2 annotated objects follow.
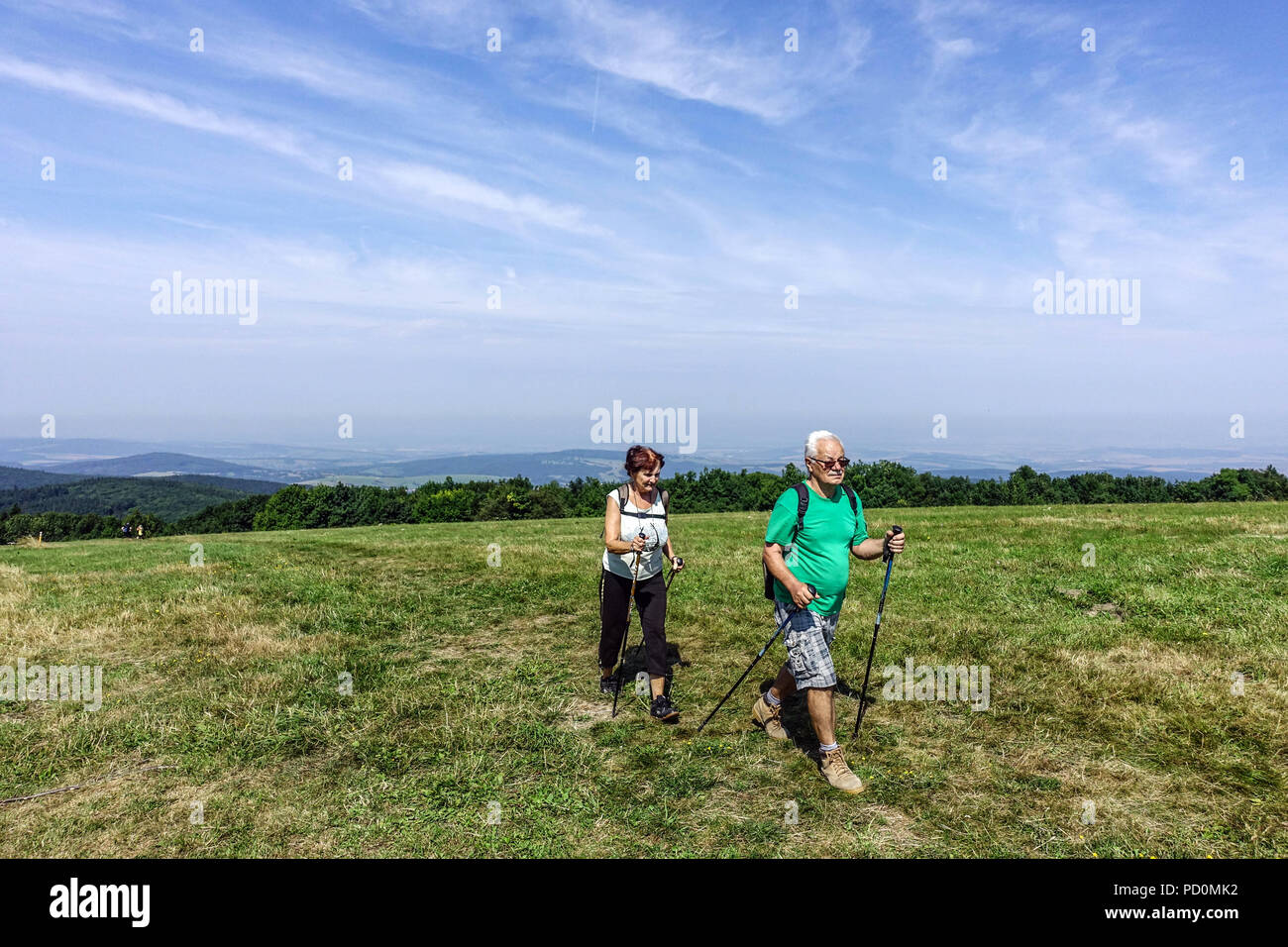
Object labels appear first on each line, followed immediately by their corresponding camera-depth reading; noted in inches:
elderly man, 229.9
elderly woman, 287.4
